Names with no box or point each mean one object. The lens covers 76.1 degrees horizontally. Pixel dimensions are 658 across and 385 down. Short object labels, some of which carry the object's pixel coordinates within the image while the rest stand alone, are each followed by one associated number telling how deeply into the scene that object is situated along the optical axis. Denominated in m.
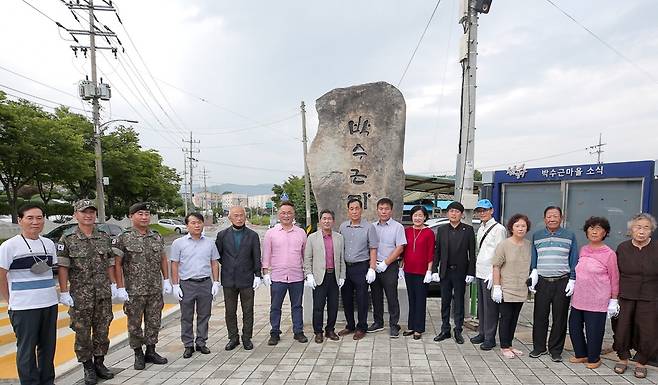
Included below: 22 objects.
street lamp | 16.85
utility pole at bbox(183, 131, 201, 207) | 46.14
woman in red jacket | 5.04
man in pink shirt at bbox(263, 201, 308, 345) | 4.89
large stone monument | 6.01
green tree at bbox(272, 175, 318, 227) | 27.81
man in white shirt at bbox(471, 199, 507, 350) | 4.73
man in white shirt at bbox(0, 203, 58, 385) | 3.45
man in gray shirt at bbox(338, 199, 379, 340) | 5.05
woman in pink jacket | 4.09
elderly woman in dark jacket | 3.89
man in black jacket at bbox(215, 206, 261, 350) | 4.77
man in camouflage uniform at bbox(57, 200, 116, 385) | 3.84
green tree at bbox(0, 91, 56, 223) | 13.51
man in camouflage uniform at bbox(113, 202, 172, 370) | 4.21
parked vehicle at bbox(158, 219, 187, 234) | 31.88
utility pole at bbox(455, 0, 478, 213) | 5.80
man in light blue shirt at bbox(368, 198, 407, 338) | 5.04
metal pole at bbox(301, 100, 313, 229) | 21.23
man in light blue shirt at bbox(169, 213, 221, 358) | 4.59
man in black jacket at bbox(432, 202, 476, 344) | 4.89
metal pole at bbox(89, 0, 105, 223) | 16.91
